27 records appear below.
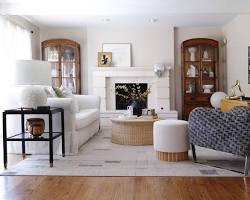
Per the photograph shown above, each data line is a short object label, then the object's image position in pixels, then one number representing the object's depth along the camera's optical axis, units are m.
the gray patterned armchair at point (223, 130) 2.18
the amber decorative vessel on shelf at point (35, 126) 2.54
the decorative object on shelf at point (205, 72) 5.65
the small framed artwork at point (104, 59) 5.62
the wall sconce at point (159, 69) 5.52
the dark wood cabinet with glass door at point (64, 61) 5.57
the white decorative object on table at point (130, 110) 3.70
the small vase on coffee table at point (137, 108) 3.68
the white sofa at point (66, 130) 2.88
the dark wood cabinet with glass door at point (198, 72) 5.57
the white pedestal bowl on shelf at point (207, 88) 5.57
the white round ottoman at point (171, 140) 2.58
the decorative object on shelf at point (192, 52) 5.65
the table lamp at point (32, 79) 2.55
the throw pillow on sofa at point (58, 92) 3.45
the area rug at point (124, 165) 2.31
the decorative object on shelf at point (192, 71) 5.65
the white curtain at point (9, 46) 4.21
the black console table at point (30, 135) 2.49
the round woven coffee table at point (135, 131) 3.36
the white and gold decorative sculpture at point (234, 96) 3.79
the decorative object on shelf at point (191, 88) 5.63
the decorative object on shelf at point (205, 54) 5.65
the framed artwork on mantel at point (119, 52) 5.64
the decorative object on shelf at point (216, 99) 4.80
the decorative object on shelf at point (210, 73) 5.63
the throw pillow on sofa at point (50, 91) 3.19
